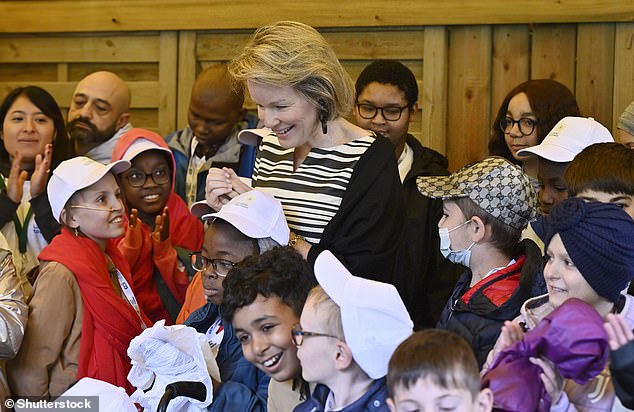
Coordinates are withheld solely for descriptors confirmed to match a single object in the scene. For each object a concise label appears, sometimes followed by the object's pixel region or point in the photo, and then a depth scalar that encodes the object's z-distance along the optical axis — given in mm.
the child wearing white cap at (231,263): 3363
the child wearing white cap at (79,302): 3746
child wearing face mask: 3229
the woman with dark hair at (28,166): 4500
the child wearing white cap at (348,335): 2734
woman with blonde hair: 3316
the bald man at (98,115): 5219
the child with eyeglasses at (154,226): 4375
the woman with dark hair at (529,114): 4148
